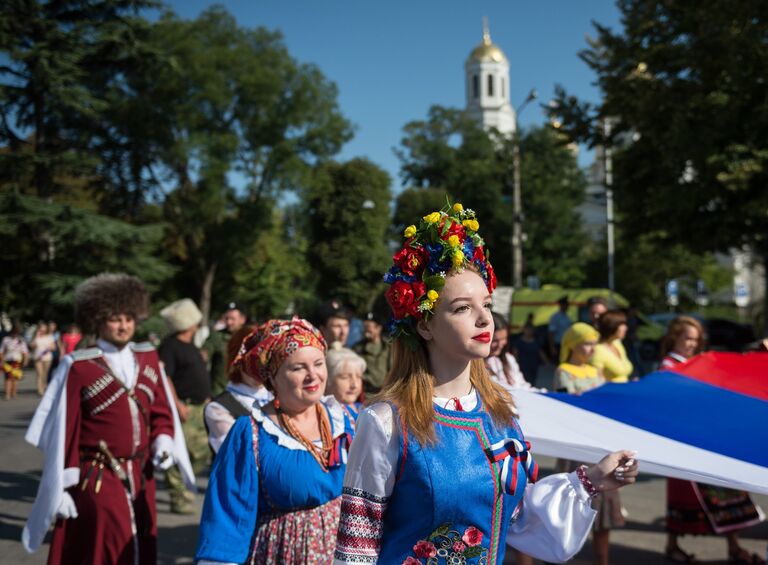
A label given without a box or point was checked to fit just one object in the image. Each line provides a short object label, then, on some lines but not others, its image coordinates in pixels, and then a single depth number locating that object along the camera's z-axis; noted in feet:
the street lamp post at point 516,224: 100.49
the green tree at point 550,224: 167.94
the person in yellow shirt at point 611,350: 22.40
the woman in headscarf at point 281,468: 10.21
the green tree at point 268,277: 136.26
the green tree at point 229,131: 111.14
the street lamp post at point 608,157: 64.44
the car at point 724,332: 94.73
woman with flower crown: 7.66
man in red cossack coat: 14.23
